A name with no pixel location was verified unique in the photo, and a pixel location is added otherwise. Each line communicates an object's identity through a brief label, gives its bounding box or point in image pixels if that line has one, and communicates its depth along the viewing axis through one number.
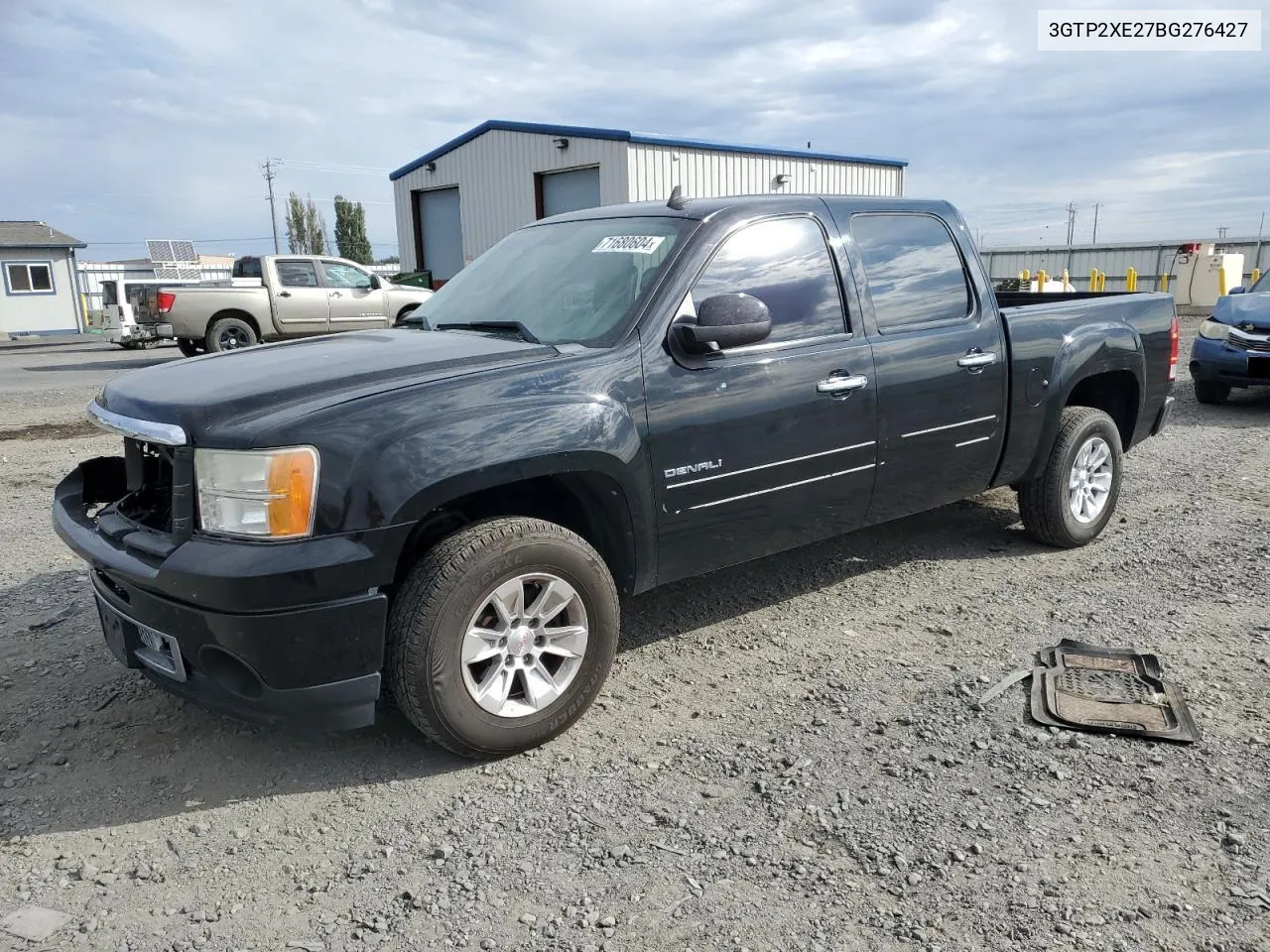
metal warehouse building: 21.05
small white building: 30.50
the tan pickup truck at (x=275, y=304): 16.41
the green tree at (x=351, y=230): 70.71
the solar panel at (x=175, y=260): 43.72
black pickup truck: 2.85
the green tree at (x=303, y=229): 79.94
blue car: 9.68
